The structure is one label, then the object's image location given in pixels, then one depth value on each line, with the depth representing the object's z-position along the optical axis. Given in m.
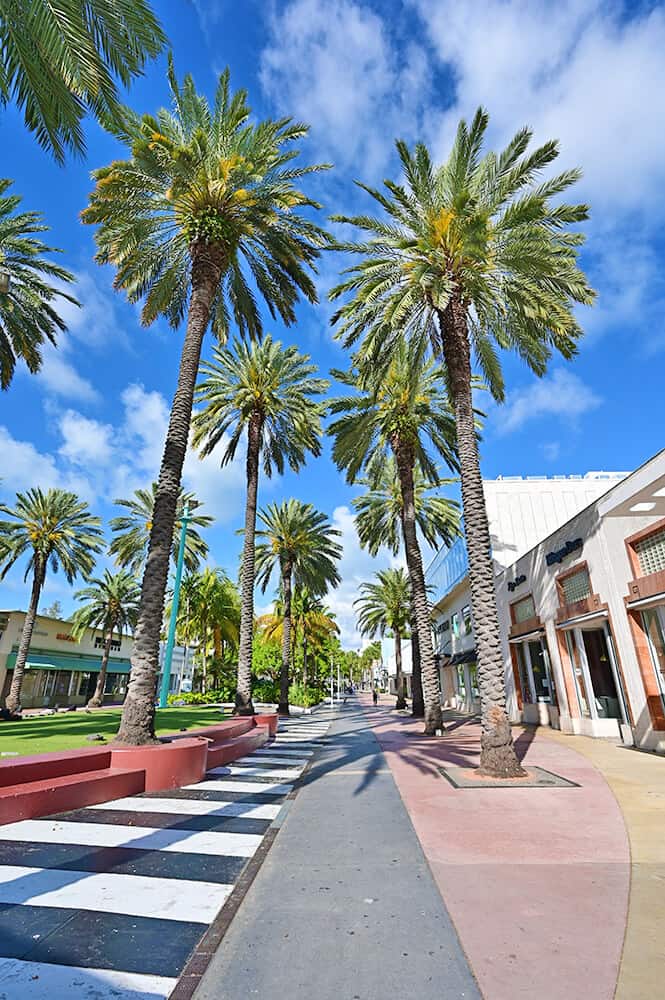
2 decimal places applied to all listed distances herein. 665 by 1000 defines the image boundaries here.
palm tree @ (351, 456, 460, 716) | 28.69
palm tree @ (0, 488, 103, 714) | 29.19
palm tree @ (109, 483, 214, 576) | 33.72
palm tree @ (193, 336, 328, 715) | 20.77
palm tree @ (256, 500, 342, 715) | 31.66
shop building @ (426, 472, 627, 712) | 30.30
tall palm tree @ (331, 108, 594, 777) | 11.55
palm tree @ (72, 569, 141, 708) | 41.47
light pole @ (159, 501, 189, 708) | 28.48
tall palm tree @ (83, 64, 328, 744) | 11.36
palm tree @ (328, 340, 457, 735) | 20.06
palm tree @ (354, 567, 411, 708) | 38.91
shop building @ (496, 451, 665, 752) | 12.34
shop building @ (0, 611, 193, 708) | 38.72
